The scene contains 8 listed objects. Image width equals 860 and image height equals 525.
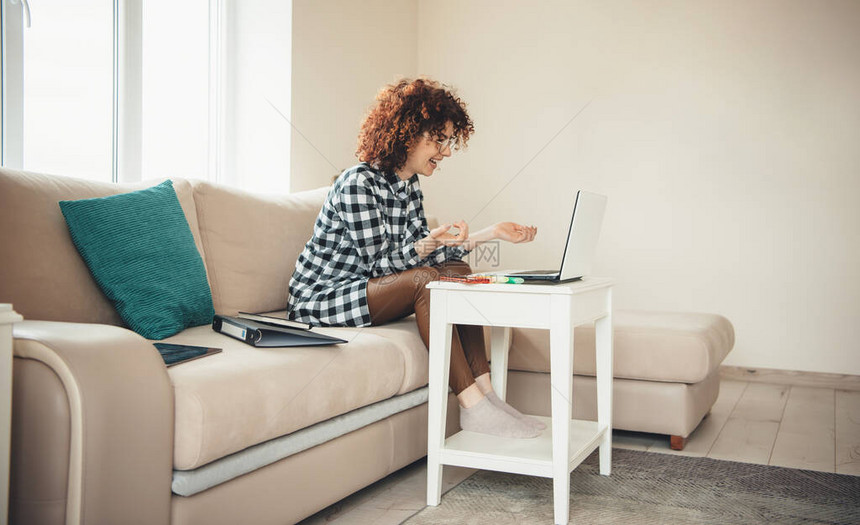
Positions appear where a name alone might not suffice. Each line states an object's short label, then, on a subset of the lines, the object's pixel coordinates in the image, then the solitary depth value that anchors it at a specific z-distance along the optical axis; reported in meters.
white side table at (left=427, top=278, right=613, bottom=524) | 1.75
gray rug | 1.79
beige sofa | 1.13
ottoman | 2.44
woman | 2.01
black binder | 1.69
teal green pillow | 1.72
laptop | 1.83
